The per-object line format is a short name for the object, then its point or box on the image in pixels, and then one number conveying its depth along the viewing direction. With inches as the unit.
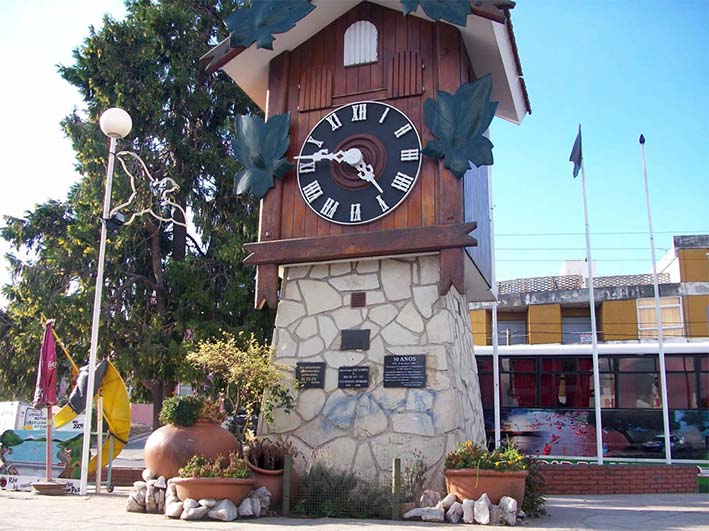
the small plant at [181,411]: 372.5
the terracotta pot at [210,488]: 338.0
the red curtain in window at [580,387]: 707.4
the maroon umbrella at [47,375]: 456.1
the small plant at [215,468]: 343.3
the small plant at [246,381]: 397.4
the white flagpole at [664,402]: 661.9
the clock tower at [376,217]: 405.1
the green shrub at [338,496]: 364.2
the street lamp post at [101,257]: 422.6
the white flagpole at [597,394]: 657.0
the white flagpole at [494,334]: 568.6
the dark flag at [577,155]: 764.0
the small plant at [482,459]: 345.4
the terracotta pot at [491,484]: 340.8
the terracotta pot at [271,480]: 372.2
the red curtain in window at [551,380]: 712.4
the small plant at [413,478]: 372.2
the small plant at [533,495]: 369.7
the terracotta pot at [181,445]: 363.9
